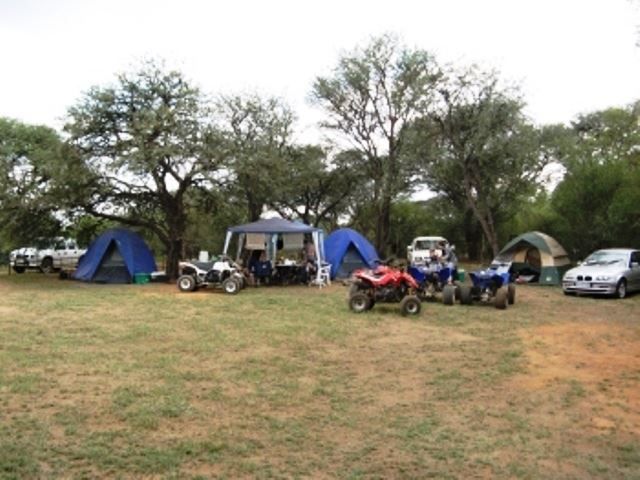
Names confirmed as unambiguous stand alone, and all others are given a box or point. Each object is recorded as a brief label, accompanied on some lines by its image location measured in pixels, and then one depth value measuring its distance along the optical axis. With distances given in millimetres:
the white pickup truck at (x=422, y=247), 20766
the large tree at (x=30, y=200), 16375
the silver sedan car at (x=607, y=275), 13438
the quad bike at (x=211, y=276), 14455
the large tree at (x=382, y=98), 23188
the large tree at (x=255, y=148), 17250
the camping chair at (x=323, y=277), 16453
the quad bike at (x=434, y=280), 12312
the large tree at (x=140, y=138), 16016
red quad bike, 10978
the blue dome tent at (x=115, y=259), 17391
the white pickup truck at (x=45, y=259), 21406
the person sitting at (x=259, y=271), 16516
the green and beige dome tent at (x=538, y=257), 16609
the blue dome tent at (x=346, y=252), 18156
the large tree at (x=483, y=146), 22156
